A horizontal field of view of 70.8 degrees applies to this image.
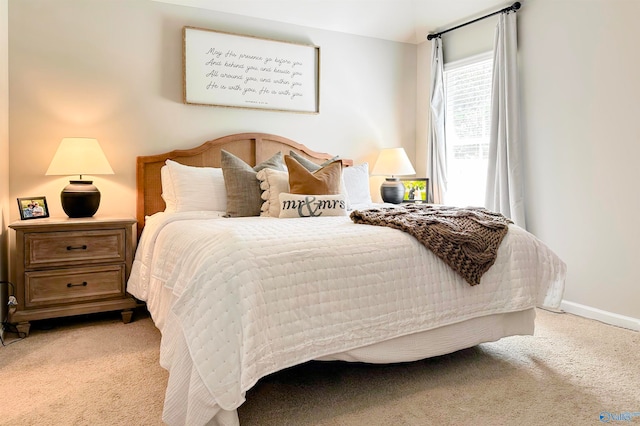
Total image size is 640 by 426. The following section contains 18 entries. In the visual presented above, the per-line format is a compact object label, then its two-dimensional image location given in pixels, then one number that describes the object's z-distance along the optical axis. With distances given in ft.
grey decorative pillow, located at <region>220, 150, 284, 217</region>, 9.80
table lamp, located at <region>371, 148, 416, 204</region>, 13.39
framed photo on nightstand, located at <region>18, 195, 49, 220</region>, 9.47
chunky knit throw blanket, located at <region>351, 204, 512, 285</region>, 6.76
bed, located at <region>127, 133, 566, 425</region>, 5.09
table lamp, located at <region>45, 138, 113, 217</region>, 9.50
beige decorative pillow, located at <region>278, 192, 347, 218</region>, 9.11
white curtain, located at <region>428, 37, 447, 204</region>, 14.16
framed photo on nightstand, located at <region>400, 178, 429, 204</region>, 14.12
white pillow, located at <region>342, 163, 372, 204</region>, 12.12
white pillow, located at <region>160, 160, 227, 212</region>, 10.12
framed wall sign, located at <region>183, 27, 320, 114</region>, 11.65
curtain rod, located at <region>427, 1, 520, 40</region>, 11.48
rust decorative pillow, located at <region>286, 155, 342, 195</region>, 9.43
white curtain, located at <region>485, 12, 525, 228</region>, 11.46
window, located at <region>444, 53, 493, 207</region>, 13.00
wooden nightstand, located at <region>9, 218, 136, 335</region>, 8.75
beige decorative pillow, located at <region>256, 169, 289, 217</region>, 9.59
